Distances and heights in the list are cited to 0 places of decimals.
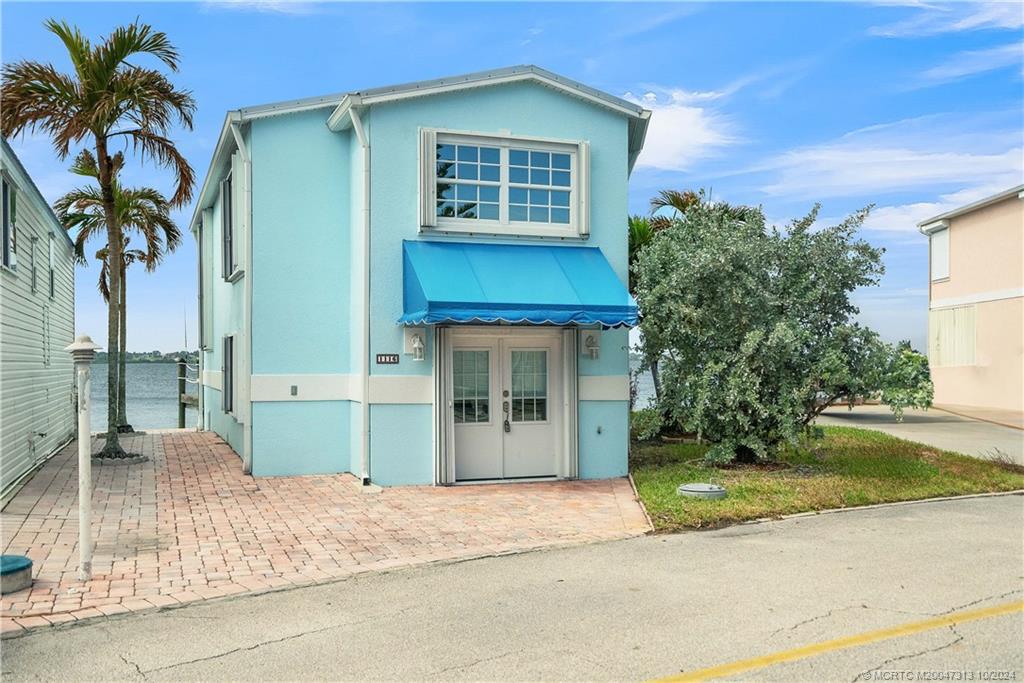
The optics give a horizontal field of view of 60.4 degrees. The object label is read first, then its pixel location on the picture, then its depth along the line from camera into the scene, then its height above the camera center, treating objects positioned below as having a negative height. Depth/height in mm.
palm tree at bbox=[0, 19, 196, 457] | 14945 +4429
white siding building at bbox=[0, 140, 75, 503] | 12258 +319
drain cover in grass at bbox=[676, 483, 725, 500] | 11266 -1853
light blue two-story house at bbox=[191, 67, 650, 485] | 12969 +1070
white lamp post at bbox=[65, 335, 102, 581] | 7625 -873
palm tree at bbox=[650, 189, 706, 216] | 20016 +3375
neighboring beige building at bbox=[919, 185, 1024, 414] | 26516 +1360
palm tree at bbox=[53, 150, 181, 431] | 21922 +3522
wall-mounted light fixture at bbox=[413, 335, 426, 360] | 12859 +20
